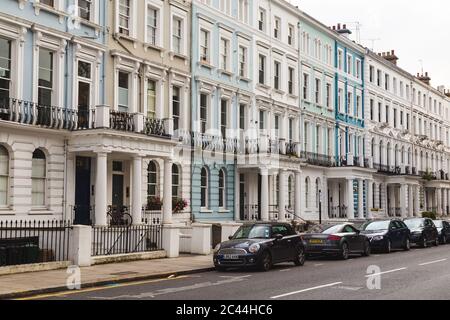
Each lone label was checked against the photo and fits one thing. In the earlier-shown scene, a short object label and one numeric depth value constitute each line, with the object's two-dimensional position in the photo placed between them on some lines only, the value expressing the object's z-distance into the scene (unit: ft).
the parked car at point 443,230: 114.01
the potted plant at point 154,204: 89.41
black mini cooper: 63.10
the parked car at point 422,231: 102.47
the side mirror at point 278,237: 66.18
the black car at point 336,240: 77.10
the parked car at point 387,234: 89.20
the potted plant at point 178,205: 94.32
